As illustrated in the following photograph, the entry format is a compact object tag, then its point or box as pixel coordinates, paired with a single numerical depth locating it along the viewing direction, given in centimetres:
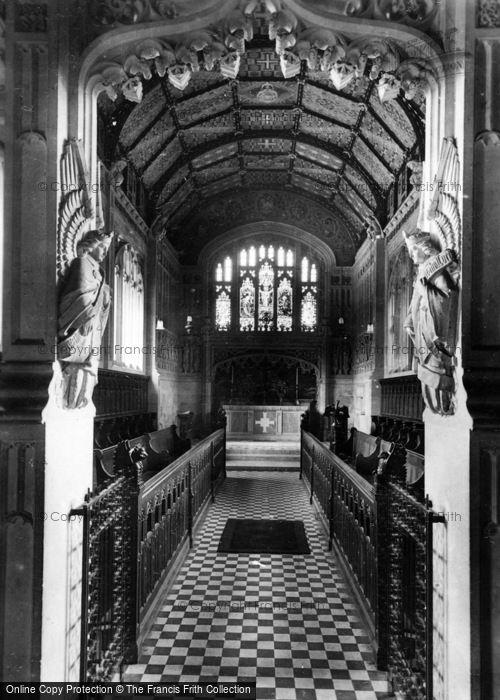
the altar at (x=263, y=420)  1603
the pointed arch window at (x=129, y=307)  1172
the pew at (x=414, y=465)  671
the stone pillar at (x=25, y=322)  329
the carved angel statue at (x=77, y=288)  346
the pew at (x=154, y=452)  616
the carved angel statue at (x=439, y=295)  337
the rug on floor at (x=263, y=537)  711
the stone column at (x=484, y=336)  320
